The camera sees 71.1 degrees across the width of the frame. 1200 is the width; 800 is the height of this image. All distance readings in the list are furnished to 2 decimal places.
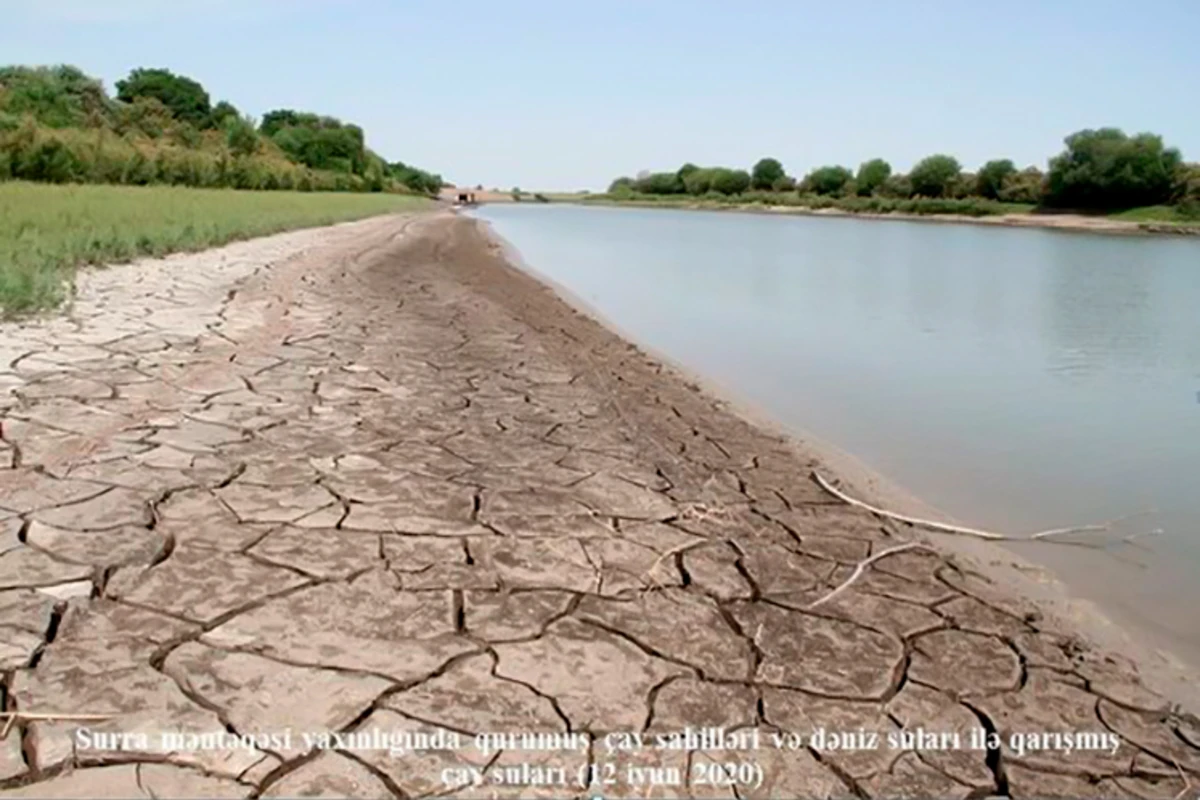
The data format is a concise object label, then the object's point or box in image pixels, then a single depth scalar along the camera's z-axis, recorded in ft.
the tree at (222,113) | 181.88
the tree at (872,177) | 273.95
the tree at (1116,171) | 183.21
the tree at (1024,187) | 208.44
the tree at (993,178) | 221.87
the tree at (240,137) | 142.73
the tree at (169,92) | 206.59
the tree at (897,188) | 252.83
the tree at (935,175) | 241.14
